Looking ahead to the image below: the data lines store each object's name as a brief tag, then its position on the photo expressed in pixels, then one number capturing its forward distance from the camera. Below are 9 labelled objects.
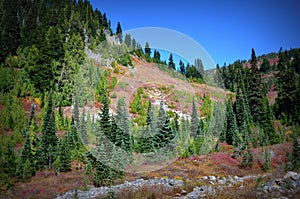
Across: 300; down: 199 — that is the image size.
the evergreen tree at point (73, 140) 26.81
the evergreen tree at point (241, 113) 40.84
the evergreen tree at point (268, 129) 38.00
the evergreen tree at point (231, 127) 36.78
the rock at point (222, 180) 17.39
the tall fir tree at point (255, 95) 45.00
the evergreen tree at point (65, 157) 24.11
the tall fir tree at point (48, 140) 25.16
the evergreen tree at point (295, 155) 21.82
